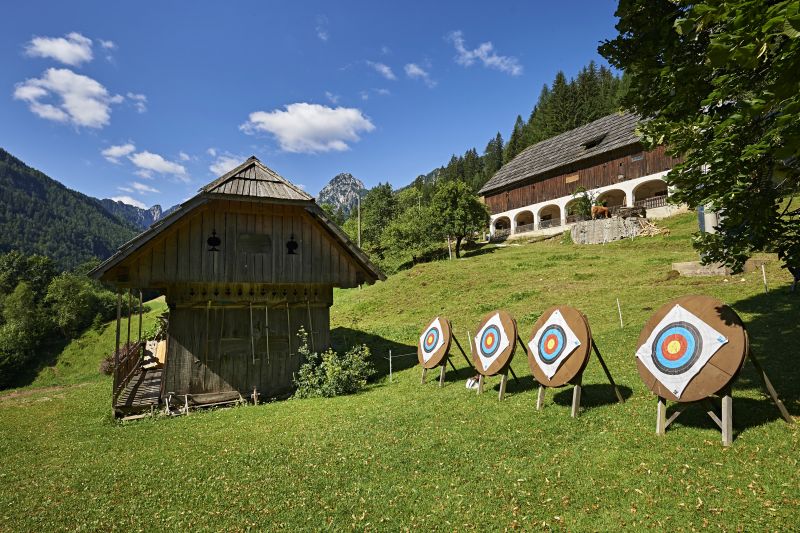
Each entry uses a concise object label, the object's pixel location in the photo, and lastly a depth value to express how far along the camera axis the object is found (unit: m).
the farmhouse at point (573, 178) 37.56
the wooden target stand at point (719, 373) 5.80
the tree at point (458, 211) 39.72
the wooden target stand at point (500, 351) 9.58
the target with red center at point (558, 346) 7.91
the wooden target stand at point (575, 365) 7.77
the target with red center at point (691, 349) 5.95
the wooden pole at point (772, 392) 5.79
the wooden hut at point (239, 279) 12.43
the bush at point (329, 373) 13.53
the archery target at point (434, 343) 12.21
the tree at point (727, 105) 4.19
